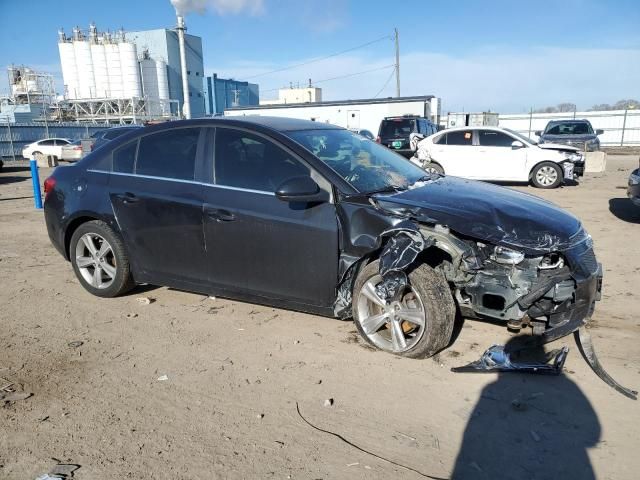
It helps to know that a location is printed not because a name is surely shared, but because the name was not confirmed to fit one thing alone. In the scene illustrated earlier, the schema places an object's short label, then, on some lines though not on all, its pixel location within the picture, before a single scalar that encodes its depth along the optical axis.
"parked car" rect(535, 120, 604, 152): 16.97
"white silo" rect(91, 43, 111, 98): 56.41
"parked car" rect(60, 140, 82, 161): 26.62
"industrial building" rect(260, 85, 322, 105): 67.03
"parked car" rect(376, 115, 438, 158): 17.75
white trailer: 28.17
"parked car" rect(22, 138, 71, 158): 27.62
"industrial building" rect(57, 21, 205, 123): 55.12
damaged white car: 12.62
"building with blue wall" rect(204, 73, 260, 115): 68.88
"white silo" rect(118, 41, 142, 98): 55.97
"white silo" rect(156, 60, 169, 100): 58.59
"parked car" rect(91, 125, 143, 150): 16.15
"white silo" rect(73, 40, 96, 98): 56.19
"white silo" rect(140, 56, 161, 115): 57.53
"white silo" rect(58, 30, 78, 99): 56.22
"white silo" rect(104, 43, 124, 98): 55.97
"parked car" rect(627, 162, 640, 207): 7.63
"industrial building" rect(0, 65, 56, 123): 51.12
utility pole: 40.75
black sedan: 3.49
